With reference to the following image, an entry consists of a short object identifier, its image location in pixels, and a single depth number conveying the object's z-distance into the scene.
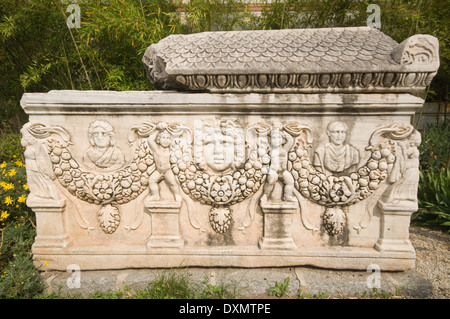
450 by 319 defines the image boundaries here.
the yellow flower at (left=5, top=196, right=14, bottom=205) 2.39
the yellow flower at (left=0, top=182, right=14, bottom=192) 2.52
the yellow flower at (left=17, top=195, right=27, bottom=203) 2.43
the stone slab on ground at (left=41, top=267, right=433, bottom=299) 1.88
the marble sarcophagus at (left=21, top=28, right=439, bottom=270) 1.88
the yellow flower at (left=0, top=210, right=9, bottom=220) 2.26
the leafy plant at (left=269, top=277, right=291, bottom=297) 1.86
